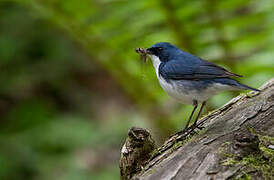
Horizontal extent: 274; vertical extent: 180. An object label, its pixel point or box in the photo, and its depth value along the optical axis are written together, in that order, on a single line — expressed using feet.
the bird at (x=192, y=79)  20.47
